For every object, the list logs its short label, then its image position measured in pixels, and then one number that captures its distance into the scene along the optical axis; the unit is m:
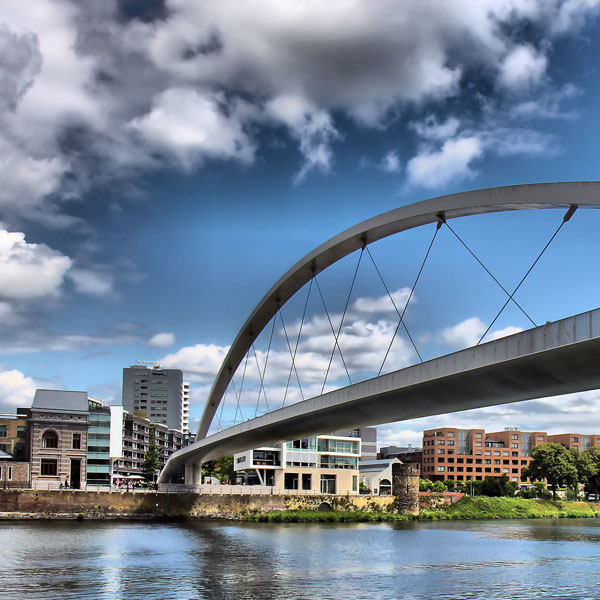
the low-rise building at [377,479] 117.29
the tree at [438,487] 118.54
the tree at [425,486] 121.19
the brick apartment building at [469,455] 147.25
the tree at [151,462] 98.31
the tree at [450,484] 127.27
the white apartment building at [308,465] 89.81
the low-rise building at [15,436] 80.81
